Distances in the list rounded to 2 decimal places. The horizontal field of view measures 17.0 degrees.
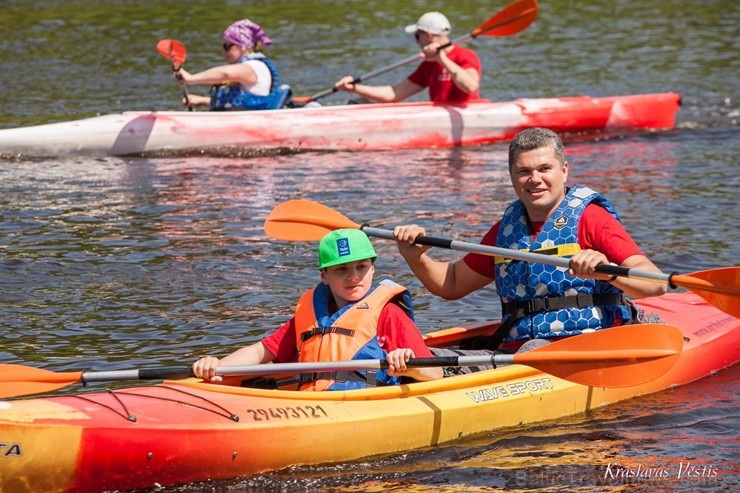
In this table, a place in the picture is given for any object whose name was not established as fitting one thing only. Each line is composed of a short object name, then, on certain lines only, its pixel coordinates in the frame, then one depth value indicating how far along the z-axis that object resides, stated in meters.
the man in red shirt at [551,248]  10.59
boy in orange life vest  10.07
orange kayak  8.98
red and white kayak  22.04
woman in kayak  21.64
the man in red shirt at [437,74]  21.87
